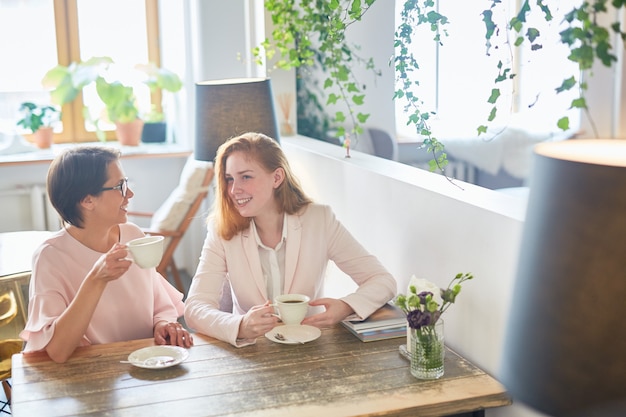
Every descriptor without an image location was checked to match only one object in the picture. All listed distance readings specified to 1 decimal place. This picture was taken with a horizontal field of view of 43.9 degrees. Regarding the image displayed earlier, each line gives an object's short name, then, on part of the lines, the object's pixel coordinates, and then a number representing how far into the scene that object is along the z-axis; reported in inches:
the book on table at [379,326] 88.7
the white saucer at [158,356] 80.4
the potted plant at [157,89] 207.8
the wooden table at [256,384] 71.2
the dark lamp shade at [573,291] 31.0
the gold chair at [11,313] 111.2
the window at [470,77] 210.4
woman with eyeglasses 83.4
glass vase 77.0
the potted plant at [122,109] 208.4
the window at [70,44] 211.9
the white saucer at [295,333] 86.8
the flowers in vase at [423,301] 76.9
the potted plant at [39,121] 205.3
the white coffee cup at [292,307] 86.6
